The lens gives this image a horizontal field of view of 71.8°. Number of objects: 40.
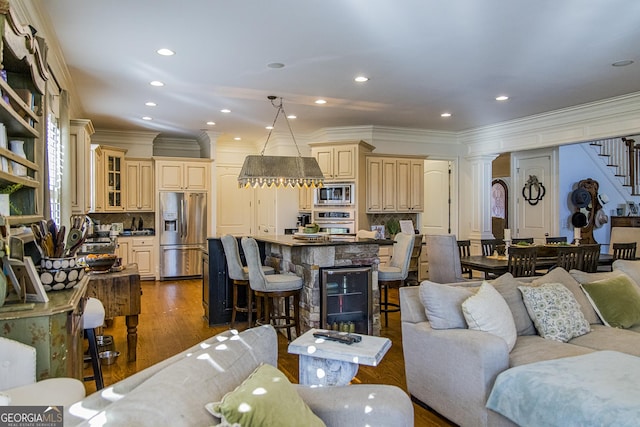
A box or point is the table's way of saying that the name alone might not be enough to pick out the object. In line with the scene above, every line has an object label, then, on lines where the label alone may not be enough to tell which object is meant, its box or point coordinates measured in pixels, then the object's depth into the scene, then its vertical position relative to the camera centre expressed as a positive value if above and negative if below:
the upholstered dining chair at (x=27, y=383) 1.49 -0.60
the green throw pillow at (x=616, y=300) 3.21 -0.65
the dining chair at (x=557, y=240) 6.06 -0.37
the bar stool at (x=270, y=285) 4.02 -0.65
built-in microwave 7.15 +0.31
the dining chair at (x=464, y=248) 5.60 -0.46
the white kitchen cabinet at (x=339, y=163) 7.07 +0.83
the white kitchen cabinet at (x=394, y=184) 7.39 +0.50
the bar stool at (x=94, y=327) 2.82 -0.73
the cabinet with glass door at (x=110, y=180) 7.20 +0.59
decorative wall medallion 8.14 +0.42
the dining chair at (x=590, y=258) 4.83 -0.50
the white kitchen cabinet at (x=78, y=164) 4.83 +0.57
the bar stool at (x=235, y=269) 4.38 -0.56
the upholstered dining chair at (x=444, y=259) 5.00 -0.54
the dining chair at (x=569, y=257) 4.67 -0.48
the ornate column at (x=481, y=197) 7.83 +0.29
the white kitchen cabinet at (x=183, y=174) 8.13 +0.75
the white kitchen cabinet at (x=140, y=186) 8.09 +0.54
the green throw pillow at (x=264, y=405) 1.17 -0.53
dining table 4.57 -0.54
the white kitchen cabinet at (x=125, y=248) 7.95 -0.60
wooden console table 1.72 -0.46
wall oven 7.21 -0.10
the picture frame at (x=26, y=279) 1.90 -0.28
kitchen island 4.17 -0.46
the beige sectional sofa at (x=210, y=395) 1.04 -0.49
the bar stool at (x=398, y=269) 4.63 -0.59
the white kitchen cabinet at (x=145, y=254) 8.04 -0.73
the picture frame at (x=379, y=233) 5.59 -0.25
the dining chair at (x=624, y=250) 5.51 -0.48
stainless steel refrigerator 8.17 -0.33
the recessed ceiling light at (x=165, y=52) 3.93 +1.46
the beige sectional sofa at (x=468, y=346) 2.39 -0.81
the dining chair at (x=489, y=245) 5.78 -0.43
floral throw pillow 2.87 -0.67
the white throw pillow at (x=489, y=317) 2.58 -0.61
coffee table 1.94 -0.66
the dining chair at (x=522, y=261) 4.50 -0.49
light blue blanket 1.83 -0.80
